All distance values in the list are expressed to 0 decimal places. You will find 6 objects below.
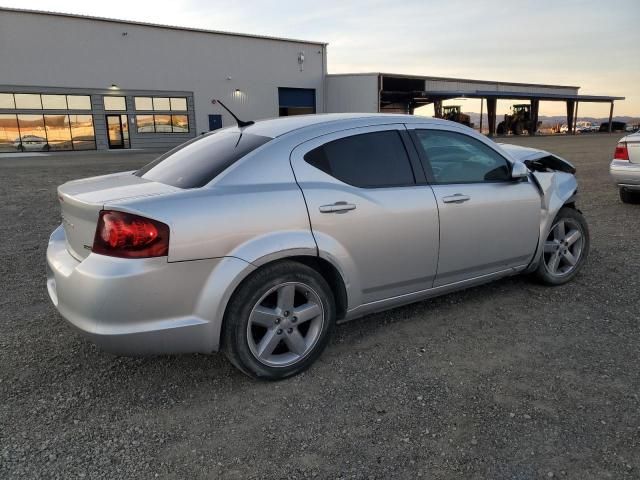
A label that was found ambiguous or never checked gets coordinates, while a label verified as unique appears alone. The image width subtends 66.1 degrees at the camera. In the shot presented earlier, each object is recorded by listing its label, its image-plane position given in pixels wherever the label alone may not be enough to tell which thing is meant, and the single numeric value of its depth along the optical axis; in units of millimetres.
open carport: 38625
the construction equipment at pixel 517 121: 49969
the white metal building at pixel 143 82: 28641
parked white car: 7855
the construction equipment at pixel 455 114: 45684
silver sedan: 2631
